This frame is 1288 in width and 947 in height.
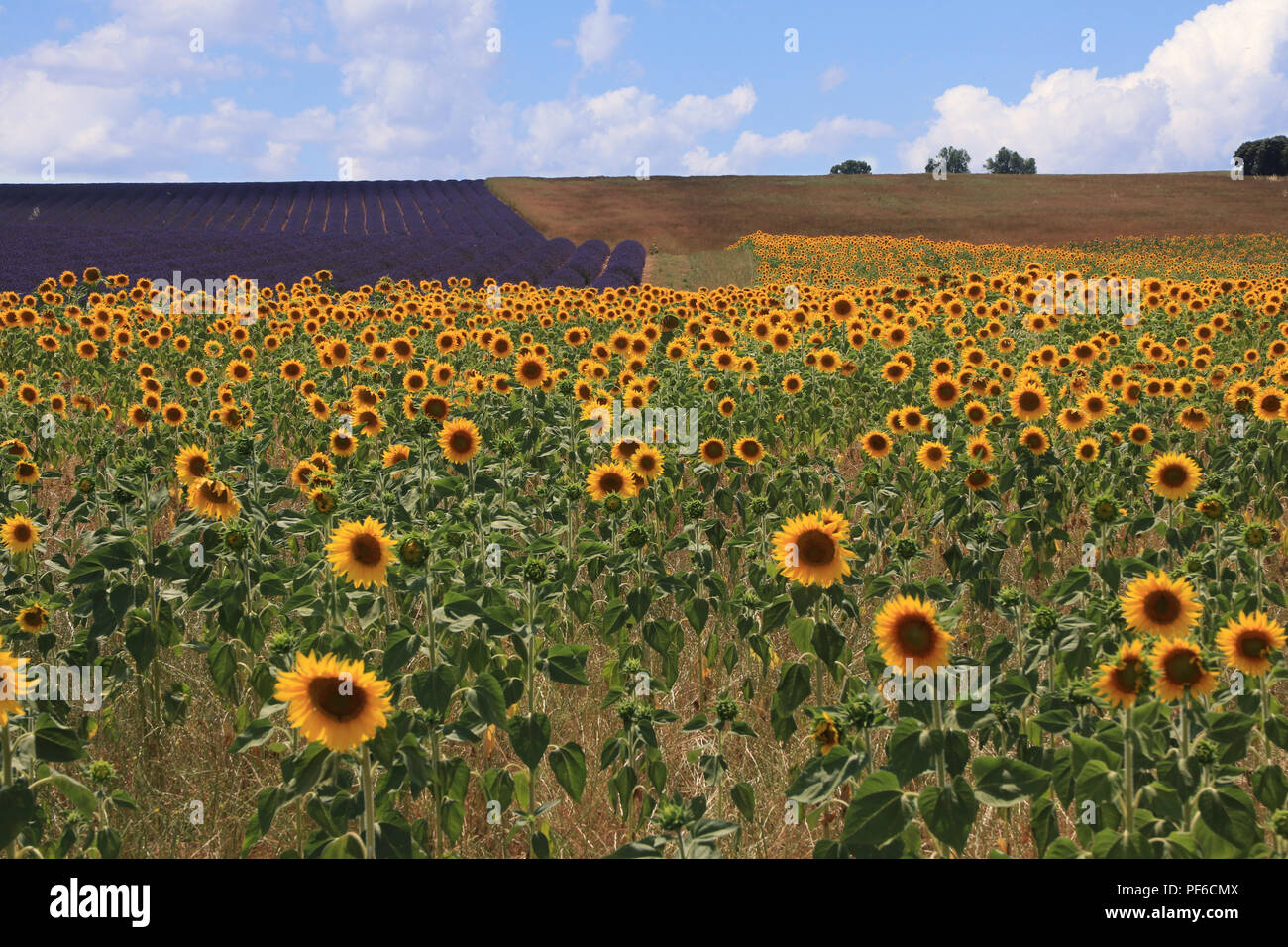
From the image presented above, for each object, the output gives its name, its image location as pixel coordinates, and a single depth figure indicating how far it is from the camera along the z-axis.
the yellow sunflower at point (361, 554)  3.64
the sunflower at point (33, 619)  3.85
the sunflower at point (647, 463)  5.97
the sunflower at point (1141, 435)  6.89
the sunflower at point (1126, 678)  2.83
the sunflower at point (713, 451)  6.30
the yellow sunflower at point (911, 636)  3.05
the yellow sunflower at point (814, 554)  3.84
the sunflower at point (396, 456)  6.29
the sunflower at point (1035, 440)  6.75
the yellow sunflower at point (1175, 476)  5.53
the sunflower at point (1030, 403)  7.07
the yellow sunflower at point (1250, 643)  3.09
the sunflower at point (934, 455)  6.55
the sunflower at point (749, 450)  6.43
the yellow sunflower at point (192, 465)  5.44
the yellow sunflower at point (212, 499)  4.83
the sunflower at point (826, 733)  3.03
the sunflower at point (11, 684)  2.68
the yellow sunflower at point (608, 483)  5.58
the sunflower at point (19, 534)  4.74
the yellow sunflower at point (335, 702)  2.70
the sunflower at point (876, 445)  6.94
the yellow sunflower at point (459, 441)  5.86
